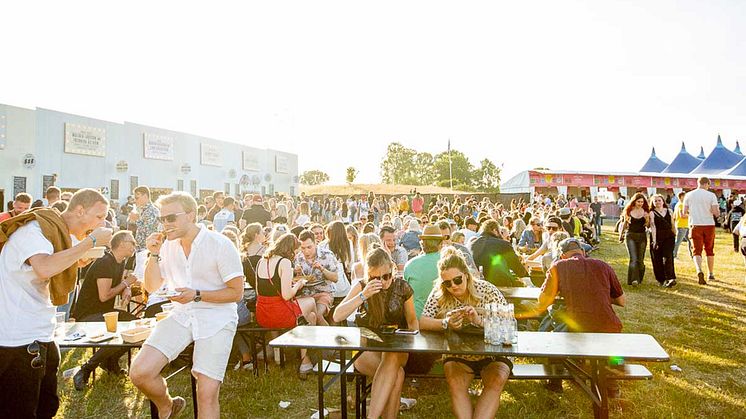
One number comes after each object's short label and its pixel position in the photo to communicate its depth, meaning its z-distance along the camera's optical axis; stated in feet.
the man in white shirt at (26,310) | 8.16
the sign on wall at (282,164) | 115.85
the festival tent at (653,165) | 142.41
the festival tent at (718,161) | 109.50
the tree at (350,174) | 281.95
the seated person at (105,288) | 15.72
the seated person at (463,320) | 10.66
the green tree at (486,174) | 290.97
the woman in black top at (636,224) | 28.25
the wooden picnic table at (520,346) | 9.62
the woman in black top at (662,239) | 28.14
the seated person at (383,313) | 11.34
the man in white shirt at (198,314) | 10.00
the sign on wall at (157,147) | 76.89
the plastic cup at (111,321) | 12.71
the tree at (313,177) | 378.53
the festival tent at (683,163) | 128.57
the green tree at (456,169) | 286.66
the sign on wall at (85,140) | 64.58
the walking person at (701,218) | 28.17
